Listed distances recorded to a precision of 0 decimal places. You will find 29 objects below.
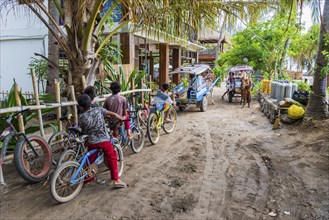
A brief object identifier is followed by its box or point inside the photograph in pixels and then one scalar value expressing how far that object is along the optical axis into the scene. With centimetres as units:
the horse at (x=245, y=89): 1181
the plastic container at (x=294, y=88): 1006
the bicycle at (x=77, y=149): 391
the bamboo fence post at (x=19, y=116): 436
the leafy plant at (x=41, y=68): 965
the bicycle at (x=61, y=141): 451
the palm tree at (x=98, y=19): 503
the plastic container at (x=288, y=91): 979
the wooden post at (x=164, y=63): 1436
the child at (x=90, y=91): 459
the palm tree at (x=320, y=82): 730
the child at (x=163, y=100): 686
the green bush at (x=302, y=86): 1165
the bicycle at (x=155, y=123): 635
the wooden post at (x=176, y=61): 1719
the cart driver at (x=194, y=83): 1085
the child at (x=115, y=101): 500
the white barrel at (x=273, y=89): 1067
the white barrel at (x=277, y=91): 1015
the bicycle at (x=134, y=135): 532
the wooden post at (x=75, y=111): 535
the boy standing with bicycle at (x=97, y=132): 380
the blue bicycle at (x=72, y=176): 347
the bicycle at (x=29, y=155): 391
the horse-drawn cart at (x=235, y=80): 1333
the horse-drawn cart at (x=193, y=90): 1082
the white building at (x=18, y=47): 1205
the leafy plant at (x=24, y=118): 474
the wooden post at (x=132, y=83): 775
